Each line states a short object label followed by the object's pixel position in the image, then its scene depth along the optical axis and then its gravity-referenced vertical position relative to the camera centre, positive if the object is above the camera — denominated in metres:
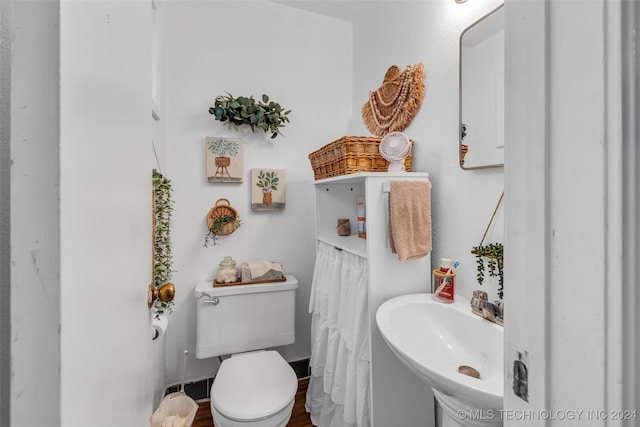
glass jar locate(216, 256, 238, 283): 1.67 -0.34
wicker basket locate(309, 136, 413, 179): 1.26 +0.26
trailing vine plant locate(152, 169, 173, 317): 1.18 -0.07
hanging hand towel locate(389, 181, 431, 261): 1.12 -0.02
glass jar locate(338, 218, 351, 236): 1.71 -0.08
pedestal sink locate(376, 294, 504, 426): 0.70 -0.42
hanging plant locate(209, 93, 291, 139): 1.70 +0.61
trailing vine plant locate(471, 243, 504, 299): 0.96 -0.16
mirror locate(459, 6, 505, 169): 0.99 +0.45
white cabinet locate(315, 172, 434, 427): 1.15 -0.32
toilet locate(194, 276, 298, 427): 1.23 -0.75
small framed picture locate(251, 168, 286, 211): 1.82 +0.16
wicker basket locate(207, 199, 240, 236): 1.73 +0.00
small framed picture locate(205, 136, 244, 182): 1.73 +0.33
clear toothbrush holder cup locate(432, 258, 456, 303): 1.13 -0.27
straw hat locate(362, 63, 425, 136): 1.37 +0.61
